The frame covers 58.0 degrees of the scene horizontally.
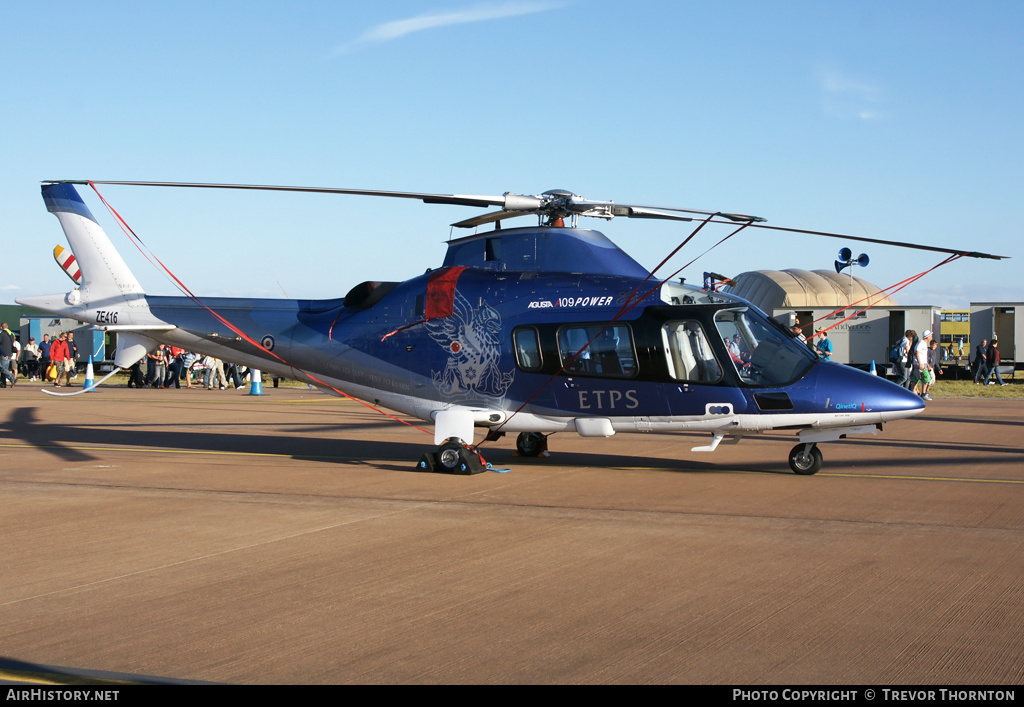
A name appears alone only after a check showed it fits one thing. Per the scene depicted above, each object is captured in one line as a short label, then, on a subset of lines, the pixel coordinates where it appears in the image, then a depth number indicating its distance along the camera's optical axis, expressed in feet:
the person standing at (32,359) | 120.47
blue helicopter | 33.73
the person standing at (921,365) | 76.64
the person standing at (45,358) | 112.06
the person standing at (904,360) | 79.71
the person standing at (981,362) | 105.40
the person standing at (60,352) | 105.09
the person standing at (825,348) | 79.60
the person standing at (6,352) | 97.04
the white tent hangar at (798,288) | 206.18
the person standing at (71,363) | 106.01
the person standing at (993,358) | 102.37
